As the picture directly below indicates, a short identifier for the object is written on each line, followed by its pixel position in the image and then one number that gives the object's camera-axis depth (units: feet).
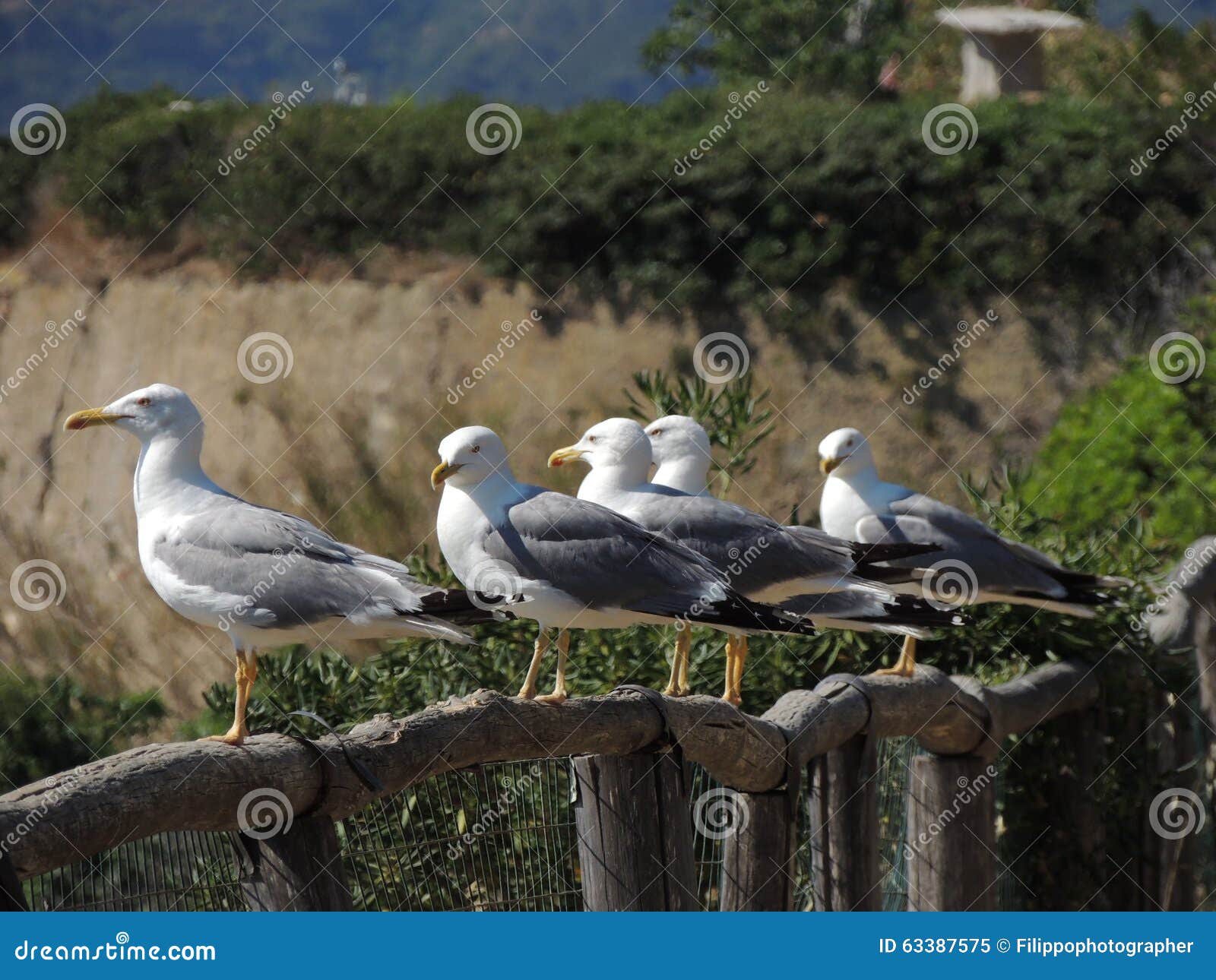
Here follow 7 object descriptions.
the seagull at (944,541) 31.55
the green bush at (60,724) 48.34
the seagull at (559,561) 22.43
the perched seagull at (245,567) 19.11
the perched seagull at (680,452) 28.60
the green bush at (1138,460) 50.63
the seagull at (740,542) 26.18
